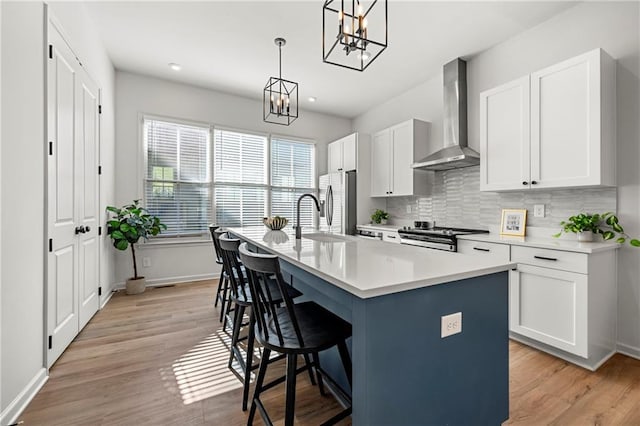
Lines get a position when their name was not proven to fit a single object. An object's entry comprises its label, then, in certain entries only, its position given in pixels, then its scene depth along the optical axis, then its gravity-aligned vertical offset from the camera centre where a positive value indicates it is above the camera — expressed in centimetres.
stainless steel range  299 -27
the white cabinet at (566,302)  204 -69
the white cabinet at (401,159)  404 +82
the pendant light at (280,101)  315 +191
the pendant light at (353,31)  162 +193
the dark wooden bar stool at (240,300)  163 -55
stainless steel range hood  350 +123
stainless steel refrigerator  472 +17
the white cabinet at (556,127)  221 +74
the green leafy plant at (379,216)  478 -6
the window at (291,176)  520 +68
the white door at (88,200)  264 +13
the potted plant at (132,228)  350 -20
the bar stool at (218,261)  273 -52
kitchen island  101 -48
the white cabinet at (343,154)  480 +104
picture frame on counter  293 -10
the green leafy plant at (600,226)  227 -11
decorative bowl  289 -10
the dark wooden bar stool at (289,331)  116 -54
